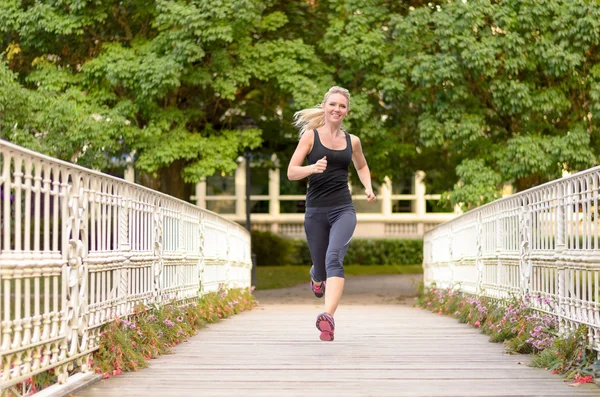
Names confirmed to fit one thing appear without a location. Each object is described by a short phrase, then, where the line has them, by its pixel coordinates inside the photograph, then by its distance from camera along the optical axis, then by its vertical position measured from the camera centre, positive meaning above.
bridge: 9.19 -0.11
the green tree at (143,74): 33.15 +4.52
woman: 13.49 +0.83
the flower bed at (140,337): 10.78 -0.35
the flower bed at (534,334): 10.78 -0.37
